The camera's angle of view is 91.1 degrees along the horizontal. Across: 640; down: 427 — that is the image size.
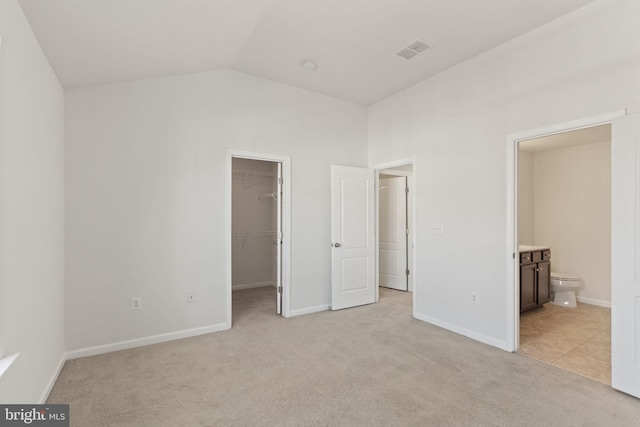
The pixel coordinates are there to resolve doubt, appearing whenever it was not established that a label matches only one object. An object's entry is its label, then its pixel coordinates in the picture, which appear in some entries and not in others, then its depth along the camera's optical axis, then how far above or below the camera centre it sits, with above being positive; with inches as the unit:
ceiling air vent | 124.8 +66.9
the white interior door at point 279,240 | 164.6 -14.8
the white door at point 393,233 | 222.4 -15.0
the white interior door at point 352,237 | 174.4 -14.4
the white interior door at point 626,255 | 89.1 -12.6
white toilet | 177.8 -44.7
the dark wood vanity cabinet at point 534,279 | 161.9 -36.3
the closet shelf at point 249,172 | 216.8 +28.9
